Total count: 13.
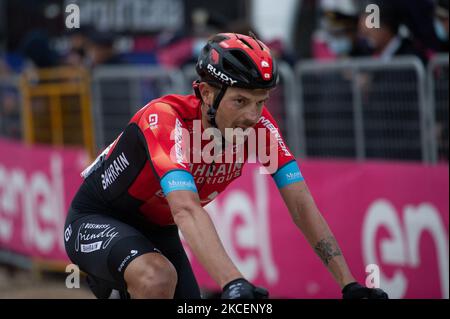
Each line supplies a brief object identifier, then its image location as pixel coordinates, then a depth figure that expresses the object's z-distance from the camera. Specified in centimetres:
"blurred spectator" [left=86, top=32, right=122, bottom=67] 2167
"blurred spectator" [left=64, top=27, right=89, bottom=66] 2345
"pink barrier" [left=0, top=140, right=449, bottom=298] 1504
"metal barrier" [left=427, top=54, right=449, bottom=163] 1519
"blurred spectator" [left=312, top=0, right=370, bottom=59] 1871
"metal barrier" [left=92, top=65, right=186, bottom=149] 1987
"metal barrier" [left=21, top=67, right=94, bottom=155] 2187
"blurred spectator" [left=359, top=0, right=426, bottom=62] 1672
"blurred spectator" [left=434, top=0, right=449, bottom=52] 1530
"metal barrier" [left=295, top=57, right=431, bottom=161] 1574
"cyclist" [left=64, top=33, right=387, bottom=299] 928
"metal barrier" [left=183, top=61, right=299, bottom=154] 1784
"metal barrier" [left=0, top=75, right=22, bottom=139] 2427
